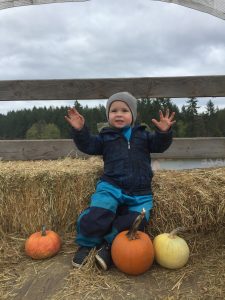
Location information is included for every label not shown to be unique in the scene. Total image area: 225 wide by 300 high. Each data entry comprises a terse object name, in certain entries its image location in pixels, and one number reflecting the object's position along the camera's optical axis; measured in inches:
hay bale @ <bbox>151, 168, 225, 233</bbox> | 95.7
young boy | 89.3
